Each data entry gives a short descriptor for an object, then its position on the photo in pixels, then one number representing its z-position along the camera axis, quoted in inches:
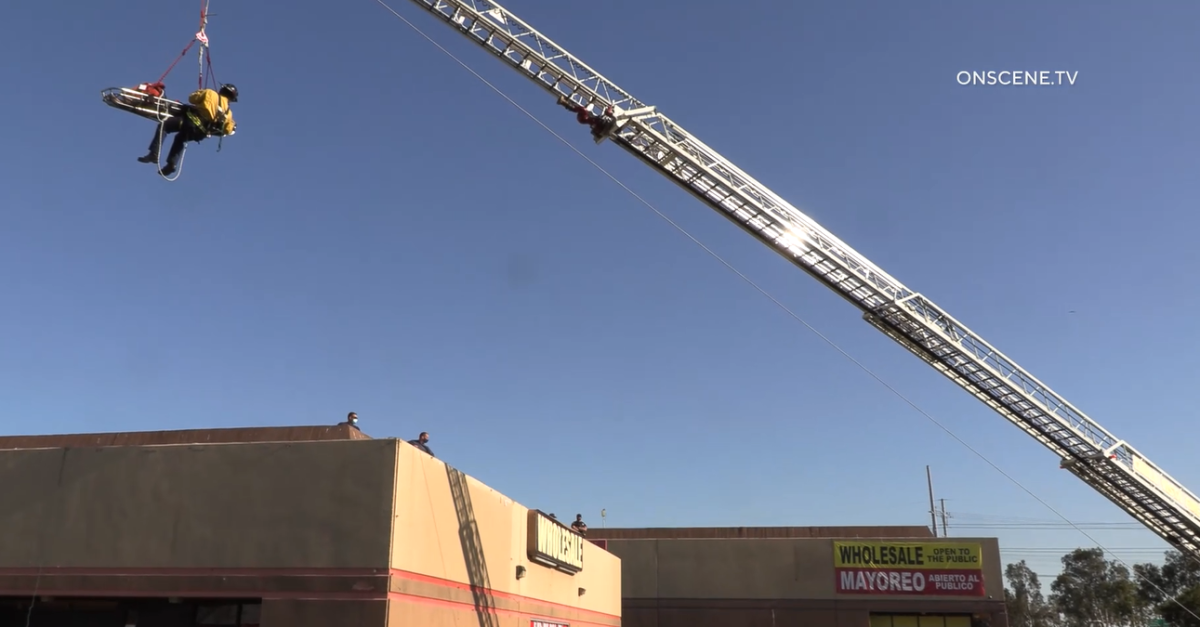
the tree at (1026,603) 4503.0
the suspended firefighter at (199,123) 639.8
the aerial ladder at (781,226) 874.8
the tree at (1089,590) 3961.6
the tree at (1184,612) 2358.5
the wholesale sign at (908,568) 1434.5
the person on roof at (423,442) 712.4
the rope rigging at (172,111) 639.1
